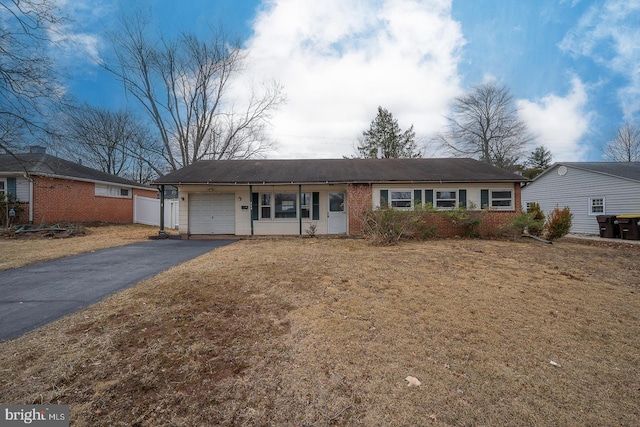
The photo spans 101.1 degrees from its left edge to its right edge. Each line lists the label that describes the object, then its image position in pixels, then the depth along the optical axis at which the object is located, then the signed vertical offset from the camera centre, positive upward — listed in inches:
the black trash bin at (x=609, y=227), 522.9 -23.0
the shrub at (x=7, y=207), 503.8 +25.1
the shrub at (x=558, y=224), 429.4 -13.5
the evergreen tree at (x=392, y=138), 1029.8 +309.9
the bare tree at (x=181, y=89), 840.3 +446.4
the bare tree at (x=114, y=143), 907.5 +275.6
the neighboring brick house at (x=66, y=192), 529.3 +60.8
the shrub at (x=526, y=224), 423.5 -13.0
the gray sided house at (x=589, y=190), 545.3 +59.5
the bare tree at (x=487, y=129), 994.1 +341.7
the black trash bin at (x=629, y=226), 485.4 -20.2
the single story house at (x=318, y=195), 474.3 +43.2
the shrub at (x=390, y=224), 382.0 -11.2
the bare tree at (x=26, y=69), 217.2 +132.4
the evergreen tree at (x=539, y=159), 1213.7 +267.4
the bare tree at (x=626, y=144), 1068.5 +295.1
